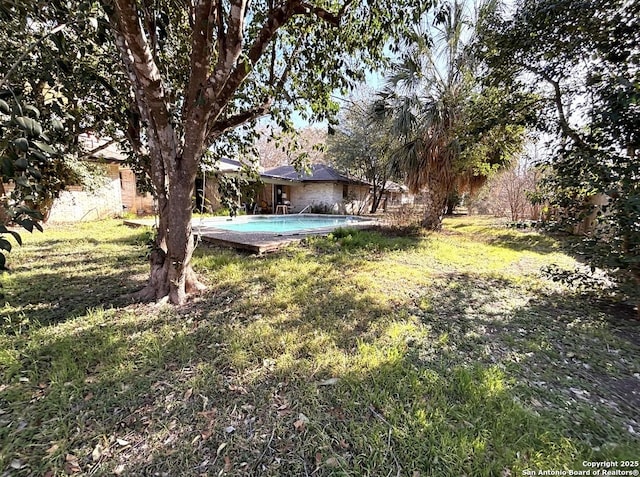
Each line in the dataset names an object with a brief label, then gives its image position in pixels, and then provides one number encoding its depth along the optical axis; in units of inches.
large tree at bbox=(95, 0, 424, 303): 112.4
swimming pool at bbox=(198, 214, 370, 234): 470.2
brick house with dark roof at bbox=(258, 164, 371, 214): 762.8
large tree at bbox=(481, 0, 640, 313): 128.7
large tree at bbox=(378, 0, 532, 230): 339.6
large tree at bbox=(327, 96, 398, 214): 753.0
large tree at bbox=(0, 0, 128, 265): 46.8
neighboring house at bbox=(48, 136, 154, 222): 455.2
